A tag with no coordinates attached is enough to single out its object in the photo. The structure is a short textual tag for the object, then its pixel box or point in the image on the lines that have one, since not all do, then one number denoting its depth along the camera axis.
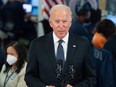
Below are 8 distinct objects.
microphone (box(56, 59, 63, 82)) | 3.79
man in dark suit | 3.78
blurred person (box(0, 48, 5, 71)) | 5.96
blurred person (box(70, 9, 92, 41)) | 8.16
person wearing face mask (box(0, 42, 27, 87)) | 5.39
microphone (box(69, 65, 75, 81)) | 3.80
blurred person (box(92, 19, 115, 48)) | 7.29
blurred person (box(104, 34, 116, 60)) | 6.37
